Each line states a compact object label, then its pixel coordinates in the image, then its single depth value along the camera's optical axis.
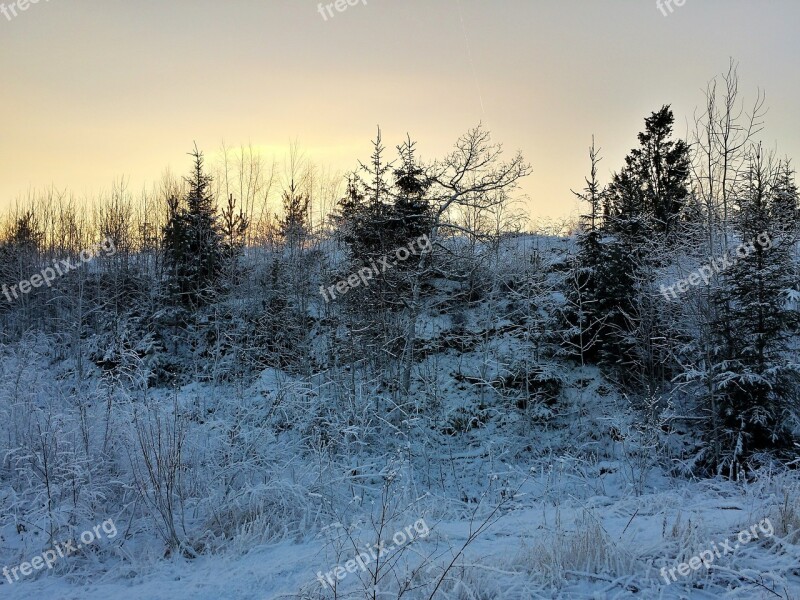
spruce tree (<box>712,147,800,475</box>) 12.12
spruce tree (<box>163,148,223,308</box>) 22.48
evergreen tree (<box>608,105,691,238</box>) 25.89
